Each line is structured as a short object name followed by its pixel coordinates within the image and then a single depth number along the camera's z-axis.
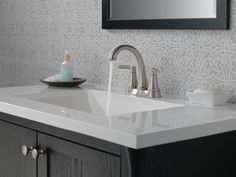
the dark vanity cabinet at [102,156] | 1.30
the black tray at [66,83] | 2.17
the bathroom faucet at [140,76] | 1.90
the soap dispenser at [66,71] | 2.20
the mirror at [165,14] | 1.71
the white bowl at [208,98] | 1.64
